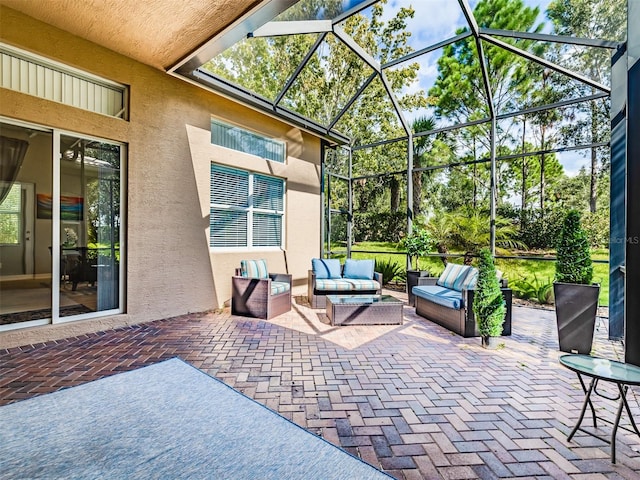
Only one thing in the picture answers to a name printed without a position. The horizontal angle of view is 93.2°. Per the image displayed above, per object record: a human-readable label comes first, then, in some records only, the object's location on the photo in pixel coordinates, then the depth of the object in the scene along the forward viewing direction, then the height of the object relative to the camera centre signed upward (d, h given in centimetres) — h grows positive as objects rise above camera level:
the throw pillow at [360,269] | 639 -62
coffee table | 478 -114
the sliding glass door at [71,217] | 400 +33
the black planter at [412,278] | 612 -78
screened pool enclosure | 644 +372
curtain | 392 +110
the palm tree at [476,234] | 761 +17
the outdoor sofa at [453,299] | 429 -92
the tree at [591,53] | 742 +511
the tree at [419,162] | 987 +262
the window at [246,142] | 596 +212
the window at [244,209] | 600 +67
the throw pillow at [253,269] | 555 -54
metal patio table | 186 -86
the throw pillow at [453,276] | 510 -63
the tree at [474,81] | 936 +528
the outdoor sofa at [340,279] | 593 -81
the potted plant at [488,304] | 384 -81
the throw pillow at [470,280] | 471 -64
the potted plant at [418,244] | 688 -8
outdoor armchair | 513 -98
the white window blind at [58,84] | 361 +207
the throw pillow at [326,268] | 632 -60
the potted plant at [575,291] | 362 -62
